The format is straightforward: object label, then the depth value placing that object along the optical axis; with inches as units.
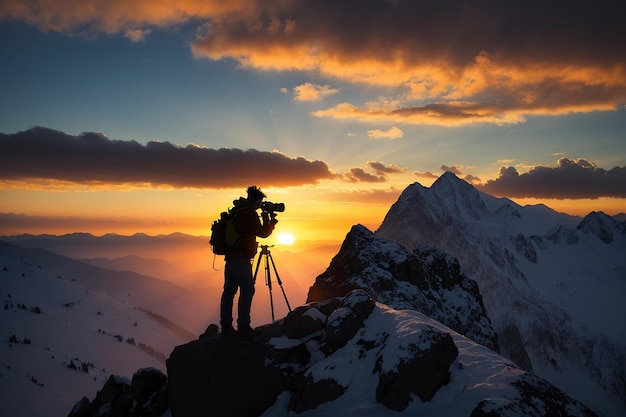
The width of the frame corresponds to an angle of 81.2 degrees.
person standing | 432.1
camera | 436.8
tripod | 496.1
